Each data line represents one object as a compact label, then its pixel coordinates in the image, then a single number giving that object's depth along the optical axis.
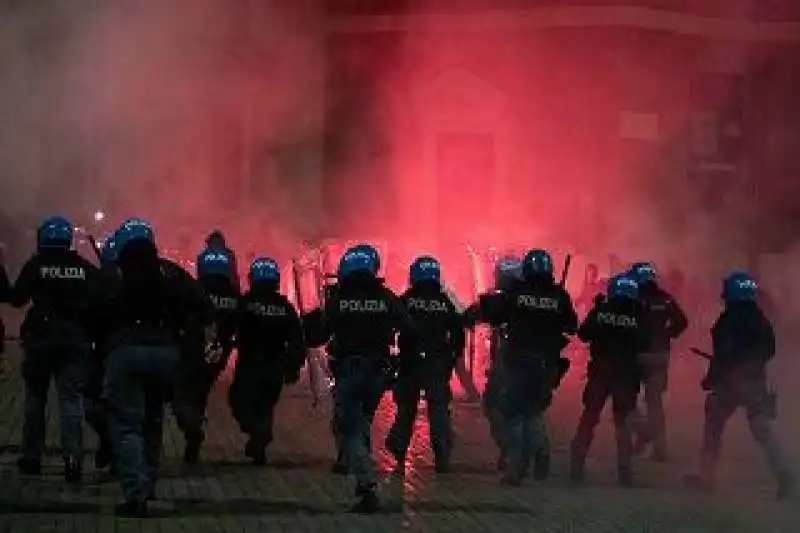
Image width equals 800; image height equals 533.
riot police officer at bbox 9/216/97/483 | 16.48
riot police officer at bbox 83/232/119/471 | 15.48
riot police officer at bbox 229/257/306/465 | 18.77
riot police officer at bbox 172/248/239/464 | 18.39
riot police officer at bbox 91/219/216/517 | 14.56
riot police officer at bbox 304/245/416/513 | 15.87
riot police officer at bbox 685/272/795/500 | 18.14
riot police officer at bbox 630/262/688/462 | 20.86
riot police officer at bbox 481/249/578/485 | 18.06
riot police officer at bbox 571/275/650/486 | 18.50
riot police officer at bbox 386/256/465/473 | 18.27
